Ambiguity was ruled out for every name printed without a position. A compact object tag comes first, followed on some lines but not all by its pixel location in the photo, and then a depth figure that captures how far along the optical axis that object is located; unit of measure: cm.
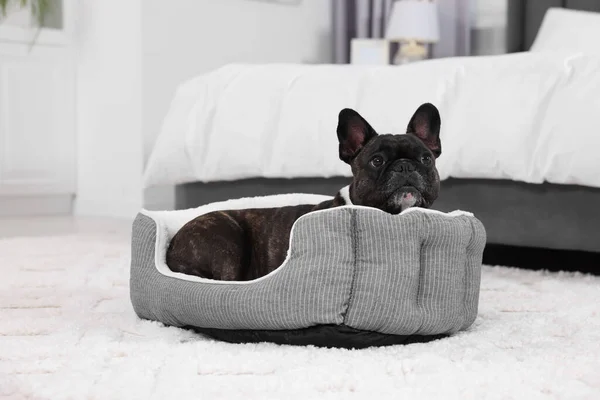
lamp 510
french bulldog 160
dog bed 146
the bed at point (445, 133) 240
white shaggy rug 119
